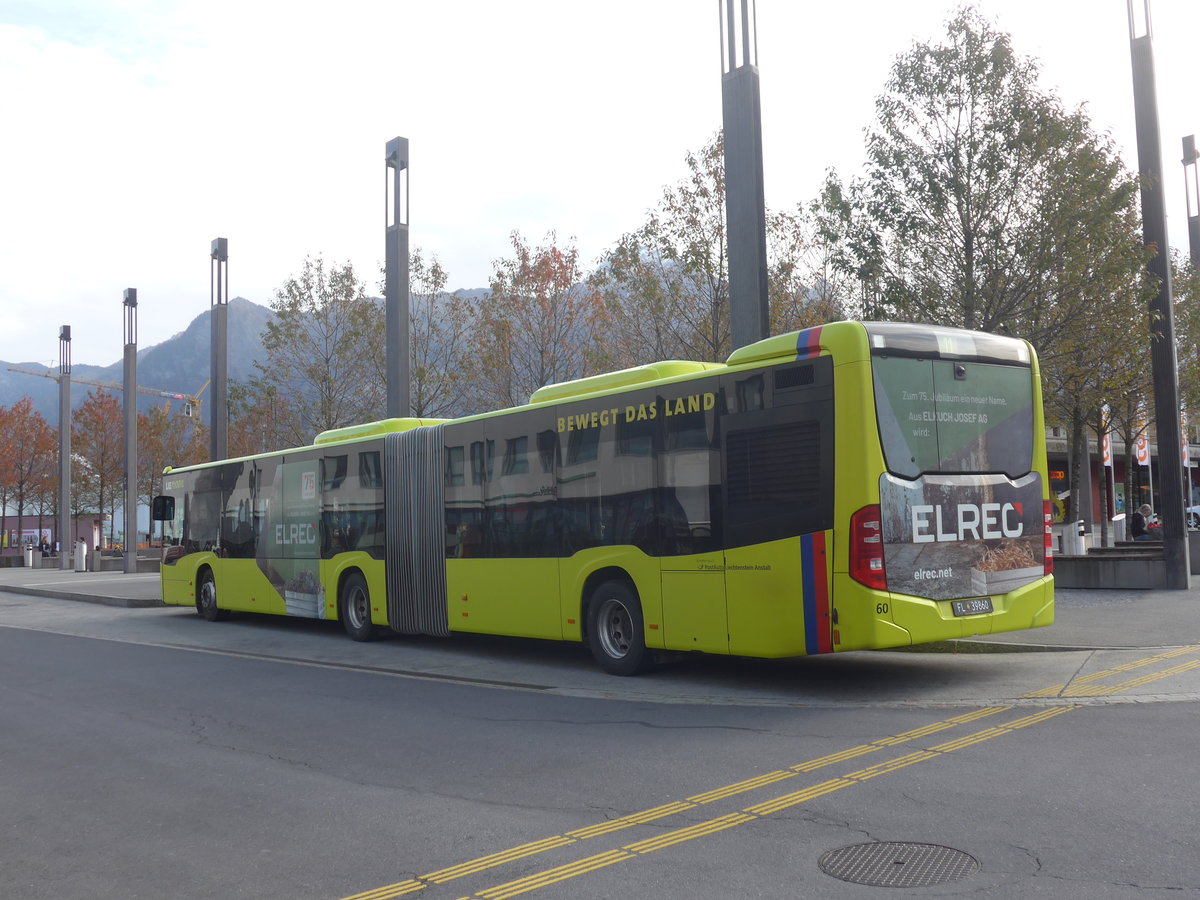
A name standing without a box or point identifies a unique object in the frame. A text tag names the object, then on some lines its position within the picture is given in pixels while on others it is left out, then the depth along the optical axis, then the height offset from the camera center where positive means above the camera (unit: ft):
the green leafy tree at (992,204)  54.65 +16.26
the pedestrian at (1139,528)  97.55 -0.12
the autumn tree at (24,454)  200.75 +17.80
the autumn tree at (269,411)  104.99 +13.12
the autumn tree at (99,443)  199.21 +19.09
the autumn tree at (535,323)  100.01 +19.45
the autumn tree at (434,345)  102.63 +18.39
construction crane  199.41 +39.81
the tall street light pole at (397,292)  77.30 +17.61
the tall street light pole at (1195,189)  89.30 +27.37
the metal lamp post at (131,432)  121.08 +13.03
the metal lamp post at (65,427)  141.28 +15.95
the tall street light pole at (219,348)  93.86 +16.89
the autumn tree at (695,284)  75.87 +17.91
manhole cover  15.88 -4.89
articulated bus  30.99 +1.03
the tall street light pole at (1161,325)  59.67 +10.90
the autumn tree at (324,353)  103.40 +17.87
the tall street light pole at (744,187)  50.34 +15.98
